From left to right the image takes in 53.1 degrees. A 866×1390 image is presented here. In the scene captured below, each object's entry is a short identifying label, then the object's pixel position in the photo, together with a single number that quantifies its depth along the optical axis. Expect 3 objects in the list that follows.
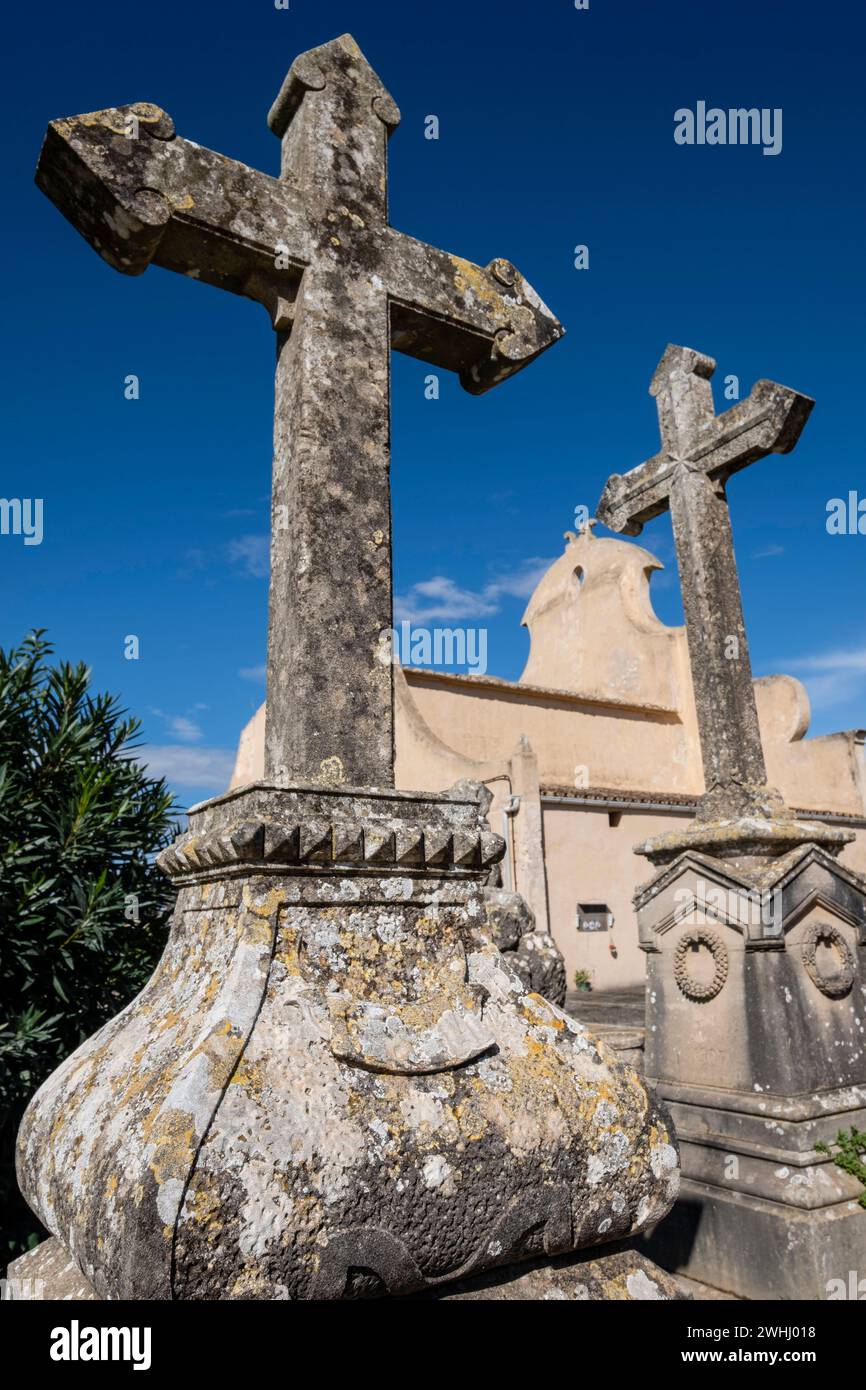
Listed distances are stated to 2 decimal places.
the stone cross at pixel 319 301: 2.32
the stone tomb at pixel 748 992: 3.91
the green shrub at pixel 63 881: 4.42
